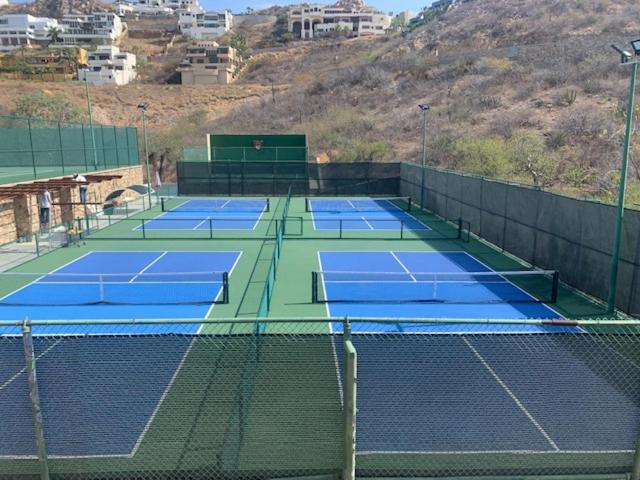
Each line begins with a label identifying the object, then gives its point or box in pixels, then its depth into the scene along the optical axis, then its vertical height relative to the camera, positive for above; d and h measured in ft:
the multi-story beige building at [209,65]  342.03 +54.41
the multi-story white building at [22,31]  537.65 +119.93
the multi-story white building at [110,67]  367.04 +57.07
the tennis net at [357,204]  104.42 -12.87
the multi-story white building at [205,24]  539.70 +131.44
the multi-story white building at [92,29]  509.76 +121.31
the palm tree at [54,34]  471.87 +102.95
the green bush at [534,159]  92.22 -3.02
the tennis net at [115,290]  43.39 -12.79
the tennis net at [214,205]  103.89 -12.66
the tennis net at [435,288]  44.29 -13.07
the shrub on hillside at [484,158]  102.68 -3.01
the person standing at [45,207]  70.95 -8.17
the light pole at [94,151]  108.36 -1.16
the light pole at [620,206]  34.99 -4.45
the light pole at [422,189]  97.41 -8.59
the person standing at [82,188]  80.67 -6.43
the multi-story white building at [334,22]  523.70 +125.89
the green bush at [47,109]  212.84 +15.42
